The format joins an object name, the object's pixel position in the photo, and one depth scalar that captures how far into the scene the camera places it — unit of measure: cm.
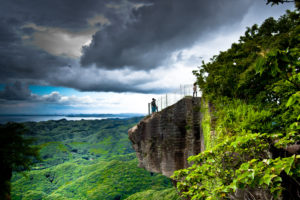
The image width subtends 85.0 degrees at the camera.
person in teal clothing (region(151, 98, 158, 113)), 1600
